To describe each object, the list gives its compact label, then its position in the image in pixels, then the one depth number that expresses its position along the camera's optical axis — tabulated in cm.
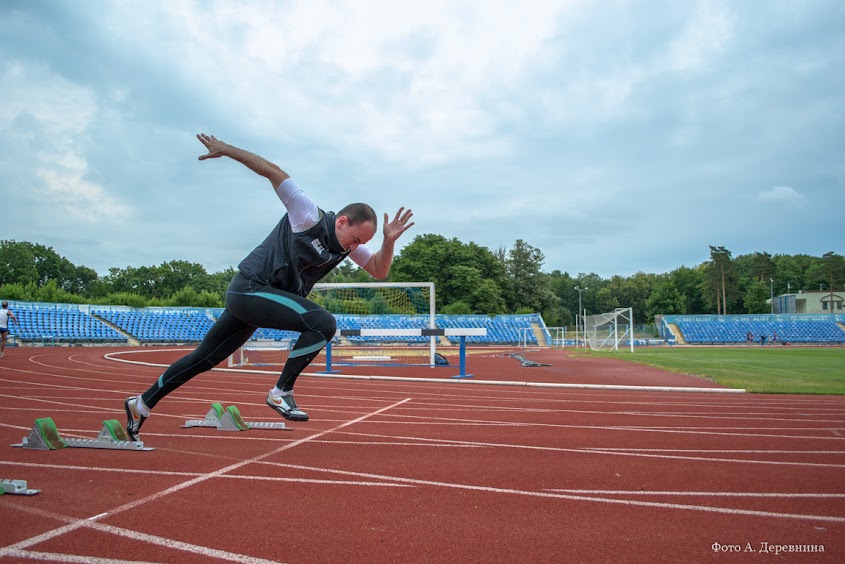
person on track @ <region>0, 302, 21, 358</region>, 1755
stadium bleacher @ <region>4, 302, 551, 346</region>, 3234
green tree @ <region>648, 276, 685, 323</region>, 8994
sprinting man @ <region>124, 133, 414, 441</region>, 394
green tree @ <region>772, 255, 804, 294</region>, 9438
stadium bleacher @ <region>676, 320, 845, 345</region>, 5100
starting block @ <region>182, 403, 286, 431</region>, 547
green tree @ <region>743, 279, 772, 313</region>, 8500
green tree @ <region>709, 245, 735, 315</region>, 7962
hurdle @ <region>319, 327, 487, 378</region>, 1280
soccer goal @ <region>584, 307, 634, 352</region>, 3619
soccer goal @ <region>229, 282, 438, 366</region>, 1805
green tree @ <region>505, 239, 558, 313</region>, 7688
